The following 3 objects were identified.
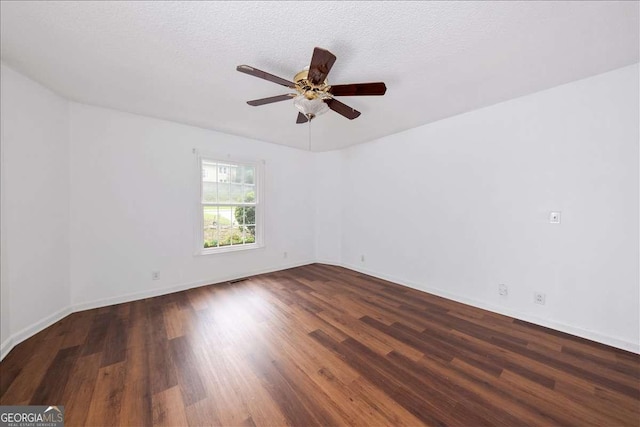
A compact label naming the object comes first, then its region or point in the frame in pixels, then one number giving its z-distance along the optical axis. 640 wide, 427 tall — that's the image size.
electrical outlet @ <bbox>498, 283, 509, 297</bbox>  2.61
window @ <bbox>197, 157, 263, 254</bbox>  3.59
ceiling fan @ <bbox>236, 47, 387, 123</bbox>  1.49
